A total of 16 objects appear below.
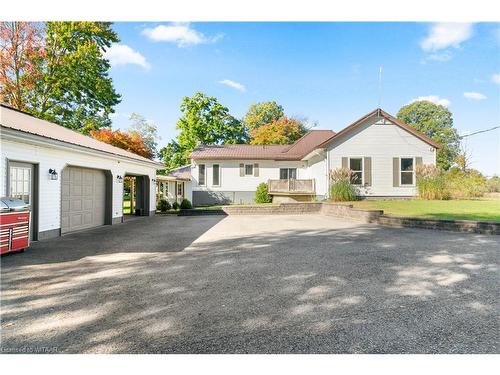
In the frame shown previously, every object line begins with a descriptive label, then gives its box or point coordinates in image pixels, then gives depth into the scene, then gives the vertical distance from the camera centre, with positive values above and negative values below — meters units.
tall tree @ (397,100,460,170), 47.59 +12.90
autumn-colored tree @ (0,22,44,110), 18.91 +9.25
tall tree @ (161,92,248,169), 33.31 +7.82
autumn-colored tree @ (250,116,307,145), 38.19 +8.29
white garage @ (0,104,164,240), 7.55 +0.66
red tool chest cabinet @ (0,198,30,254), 6.17 -0.71
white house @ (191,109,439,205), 17.97 +2.07
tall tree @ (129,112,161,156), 53.66 +12.46
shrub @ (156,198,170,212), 19.12 -0.79
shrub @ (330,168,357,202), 16.72 +0.33
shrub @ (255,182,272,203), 21.47 -0.16
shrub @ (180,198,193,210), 18.88 -0.78
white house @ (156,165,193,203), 21.11 +0.57
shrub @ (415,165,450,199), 16.42 +0.53
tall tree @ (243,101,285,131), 47.34 +13.20
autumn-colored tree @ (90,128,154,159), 21.97 +4.32
